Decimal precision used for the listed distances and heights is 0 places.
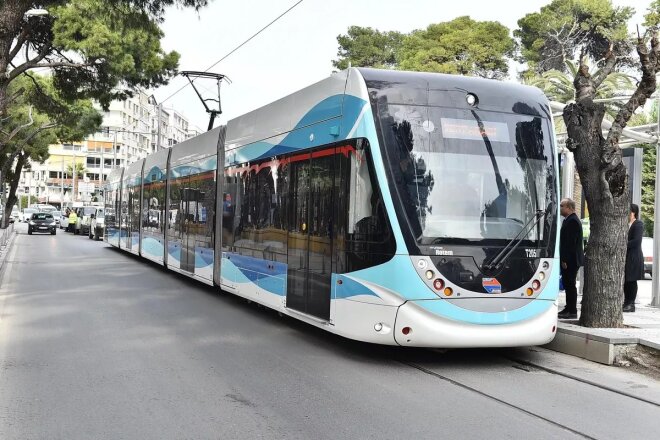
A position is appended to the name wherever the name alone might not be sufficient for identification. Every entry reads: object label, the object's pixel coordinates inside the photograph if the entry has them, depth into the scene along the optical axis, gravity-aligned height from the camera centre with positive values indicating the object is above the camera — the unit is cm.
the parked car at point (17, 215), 9502 -104
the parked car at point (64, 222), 5977 -112
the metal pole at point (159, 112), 4162 +577
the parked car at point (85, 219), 4684 -63
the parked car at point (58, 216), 6531 -69
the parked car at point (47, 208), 7054 +2
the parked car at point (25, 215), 8054 -90
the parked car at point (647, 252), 2123 -84
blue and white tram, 738 +6
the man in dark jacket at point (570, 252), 1004 -43
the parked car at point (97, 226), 4078 -93
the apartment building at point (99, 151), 10806 +923
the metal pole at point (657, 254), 1230 -52
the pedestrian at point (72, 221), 5116 -86
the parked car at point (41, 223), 4612 -96
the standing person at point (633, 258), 1121 -54
